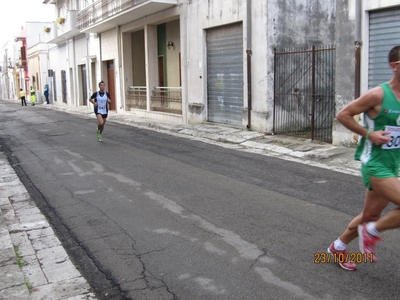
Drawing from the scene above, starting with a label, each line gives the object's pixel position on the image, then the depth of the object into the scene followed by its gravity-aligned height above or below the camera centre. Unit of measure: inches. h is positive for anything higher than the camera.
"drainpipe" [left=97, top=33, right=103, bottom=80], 1124.3 +61.8
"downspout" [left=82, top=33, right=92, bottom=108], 1229.7 +46.1
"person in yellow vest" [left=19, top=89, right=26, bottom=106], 1748.4 -22.1
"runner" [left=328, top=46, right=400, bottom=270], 146.1 -20.4
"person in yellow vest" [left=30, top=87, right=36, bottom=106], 1777.8 -19.7
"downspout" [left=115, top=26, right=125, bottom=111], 994.1 +37.8
